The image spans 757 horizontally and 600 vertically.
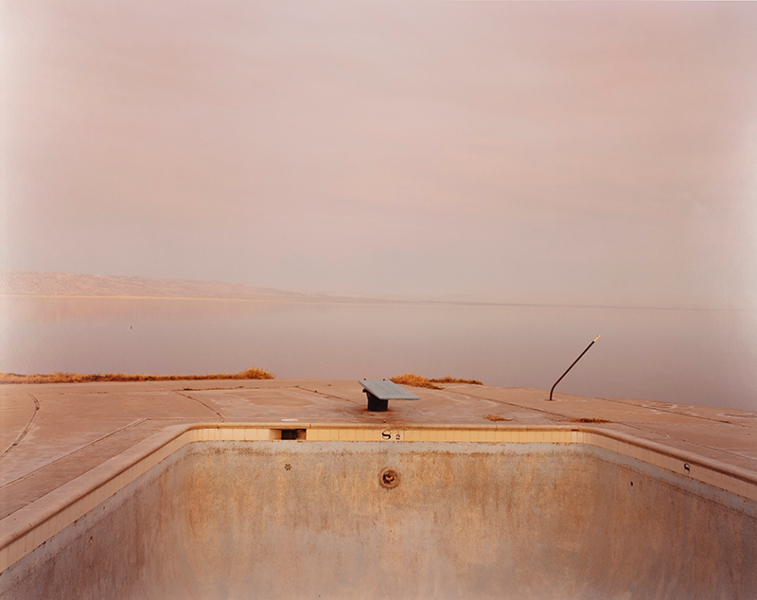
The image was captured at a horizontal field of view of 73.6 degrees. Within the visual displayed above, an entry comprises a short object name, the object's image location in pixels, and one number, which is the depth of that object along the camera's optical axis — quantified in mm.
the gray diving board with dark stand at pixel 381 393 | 7605
